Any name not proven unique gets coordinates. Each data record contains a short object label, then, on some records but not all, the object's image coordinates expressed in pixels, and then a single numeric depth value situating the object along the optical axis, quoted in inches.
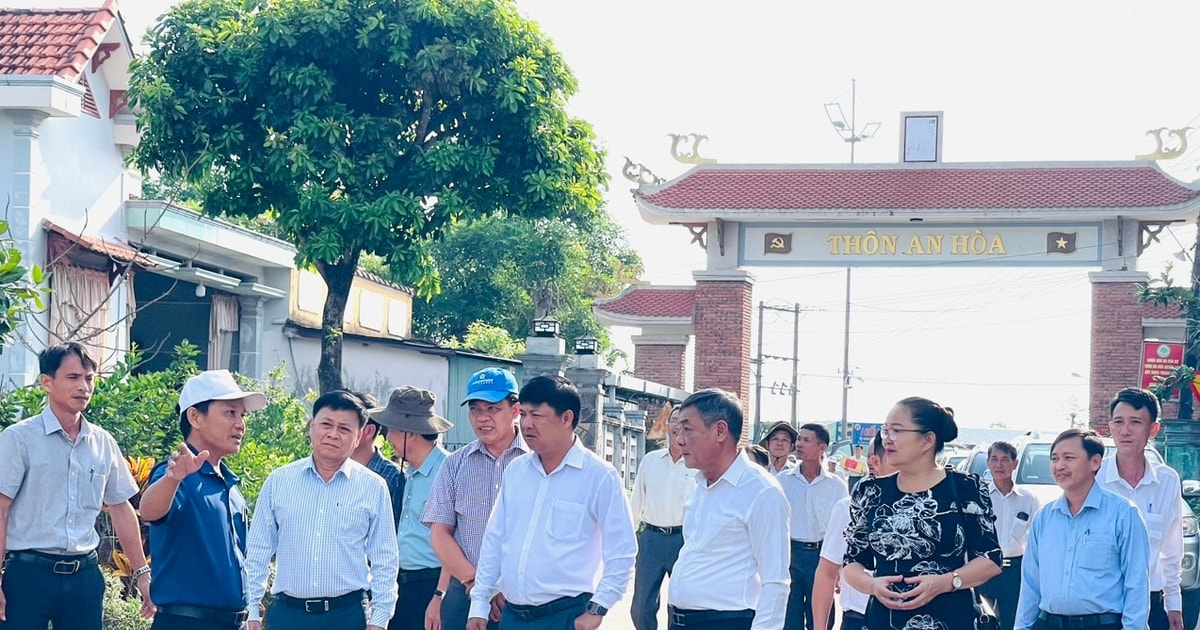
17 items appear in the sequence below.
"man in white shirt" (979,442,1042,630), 414.9
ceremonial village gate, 1123.9
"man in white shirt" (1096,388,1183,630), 328.5
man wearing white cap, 250.1
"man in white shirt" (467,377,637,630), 253.6
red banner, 1055.6
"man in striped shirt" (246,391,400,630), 250.8
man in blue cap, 289.6
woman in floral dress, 229.0
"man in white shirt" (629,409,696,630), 420.2
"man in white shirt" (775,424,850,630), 421.7
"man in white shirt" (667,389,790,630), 243.1
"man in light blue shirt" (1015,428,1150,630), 273.4
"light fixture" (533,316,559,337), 828.6
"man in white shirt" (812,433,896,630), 271.3
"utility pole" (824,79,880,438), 1534.2
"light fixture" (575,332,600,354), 894.4
